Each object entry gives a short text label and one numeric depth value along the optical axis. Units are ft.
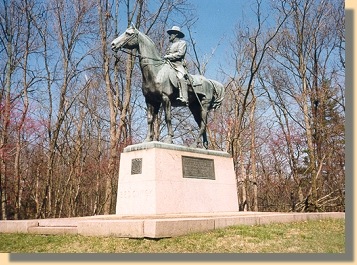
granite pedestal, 28.32
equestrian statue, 31.19
